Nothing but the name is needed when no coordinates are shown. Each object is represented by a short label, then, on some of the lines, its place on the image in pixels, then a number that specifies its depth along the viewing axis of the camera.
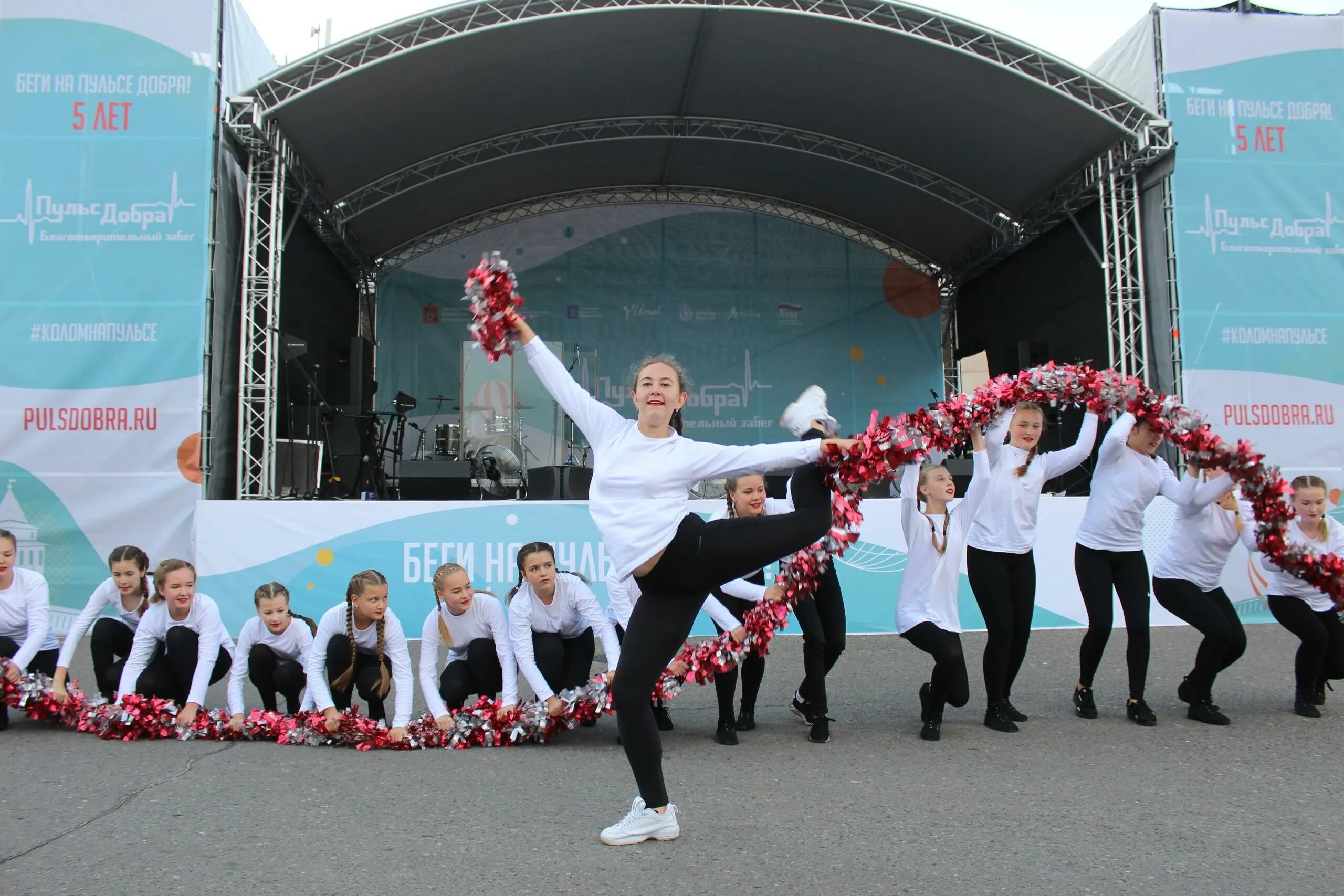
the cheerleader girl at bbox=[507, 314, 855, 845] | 3.15
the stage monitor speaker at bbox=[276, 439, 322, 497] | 11.14
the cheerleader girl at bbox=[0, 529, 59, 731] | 5.29
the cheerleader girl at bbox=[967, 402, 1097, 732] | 5.07
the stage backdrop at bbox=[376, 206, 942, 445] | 16.08
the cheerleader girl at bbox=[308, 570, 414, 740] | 4.86
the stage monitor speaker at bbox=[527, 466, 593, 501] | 11.78
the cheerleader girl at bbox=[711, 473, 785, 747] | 4.92
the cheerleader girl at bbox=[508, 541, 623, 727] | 4.91
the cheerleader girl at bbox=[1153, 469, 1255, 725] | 5.16
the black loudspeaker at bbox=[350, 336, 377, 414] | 13.34
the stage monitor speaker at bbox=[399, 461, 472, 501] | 11.04
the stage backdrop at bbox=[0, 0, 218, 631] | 9.00
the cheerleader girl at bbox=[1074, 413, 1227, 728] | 5.16
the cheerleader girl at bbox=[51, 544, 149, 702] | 5.26
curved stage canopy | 10.50
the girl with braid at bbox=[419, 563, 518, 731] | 4.92
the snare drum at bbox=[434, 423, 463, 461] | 13.99
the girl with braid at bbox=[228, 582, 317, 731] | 5.02
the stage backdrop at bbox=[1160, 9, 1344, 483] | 10.23
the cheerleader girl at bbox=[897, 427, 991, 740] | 4.81
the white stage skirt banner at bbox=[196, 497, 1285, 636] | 8.01
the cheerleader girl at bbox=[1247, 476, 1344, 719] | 5.34
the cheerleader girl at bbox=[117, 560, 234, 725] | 5.05
